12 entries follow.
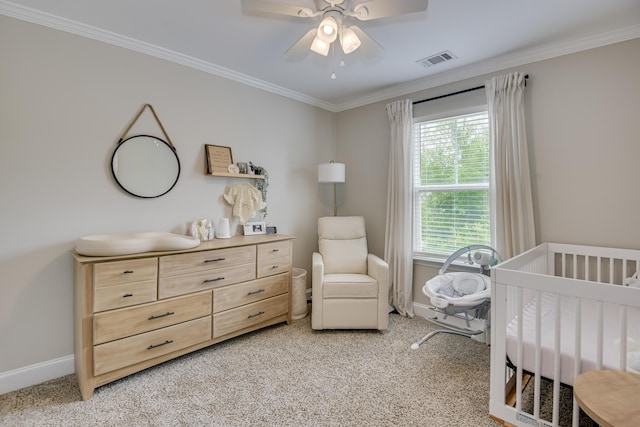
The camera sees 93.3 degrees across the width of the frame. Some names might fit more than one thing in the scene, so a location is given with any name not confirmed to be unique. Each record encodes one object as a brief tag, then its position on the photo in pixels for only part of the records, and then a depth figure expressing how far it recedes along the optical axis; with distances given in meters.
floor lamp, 3.42
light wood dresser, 1.90
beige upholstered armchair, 2.80
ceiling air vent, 2.62
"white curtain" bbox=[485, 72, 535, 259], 2.55
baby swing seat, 2.40
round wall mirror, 2.38
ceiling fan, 1.61
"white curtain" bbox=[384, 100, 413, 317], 3.28
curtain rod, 2.85
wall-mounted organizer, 2.85
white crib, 1.36
